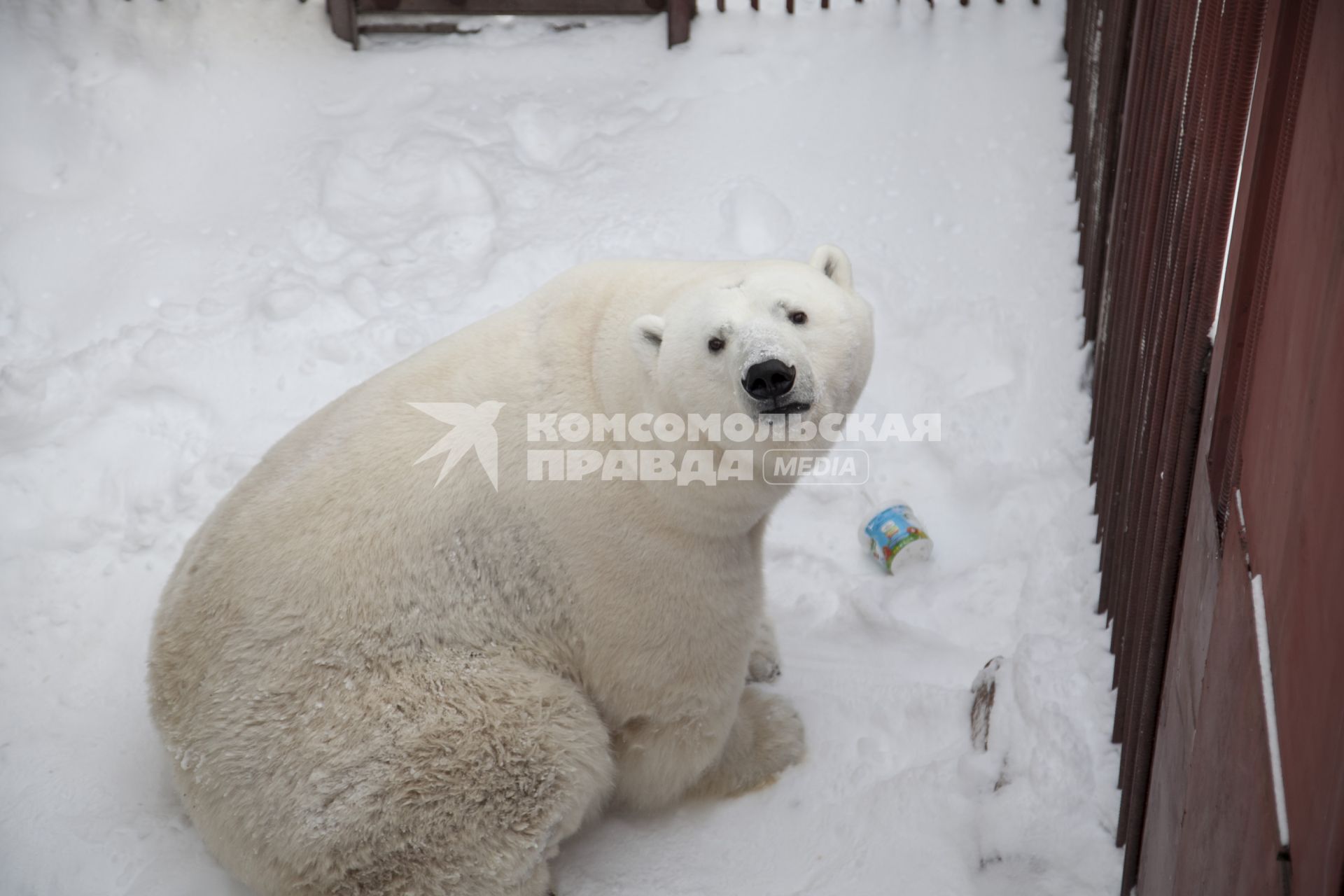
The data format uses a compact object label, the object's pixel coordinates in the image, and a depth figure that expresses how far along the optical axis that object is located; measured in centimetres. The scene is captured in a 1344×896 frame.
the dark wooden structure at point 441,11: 691
